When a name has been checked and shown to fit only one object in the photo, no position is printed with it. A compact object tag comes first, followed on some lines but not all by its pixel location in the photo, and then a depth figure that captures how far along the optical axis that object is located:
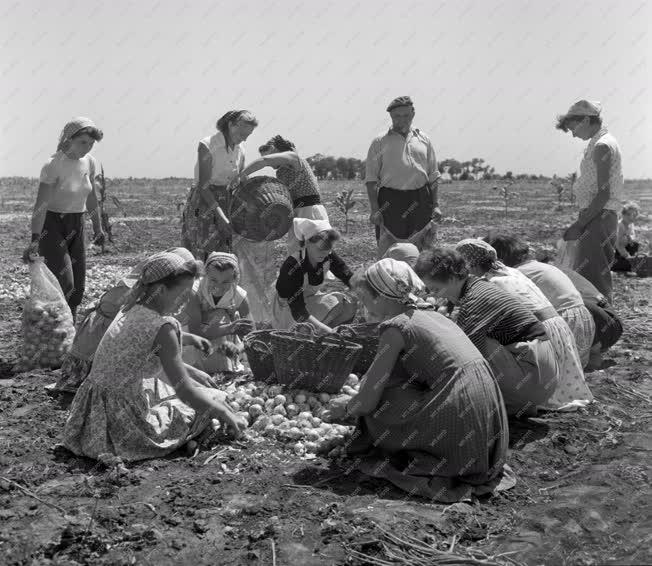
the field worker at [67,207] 5.64
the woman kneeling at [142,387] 3.75
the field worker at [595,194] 5.89
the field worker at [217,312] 5.03
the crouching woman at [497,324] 4.14
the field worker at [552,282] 5.14
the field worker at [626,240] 10.06
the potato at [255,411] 4.32
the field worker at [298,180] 6.29
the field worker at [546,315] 4.44
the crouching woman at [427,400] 3.47
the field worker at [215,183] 5.96
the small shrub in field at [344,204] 17.35
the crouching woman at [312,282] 5.46
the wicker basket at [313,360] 4.34
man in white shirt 6.73
